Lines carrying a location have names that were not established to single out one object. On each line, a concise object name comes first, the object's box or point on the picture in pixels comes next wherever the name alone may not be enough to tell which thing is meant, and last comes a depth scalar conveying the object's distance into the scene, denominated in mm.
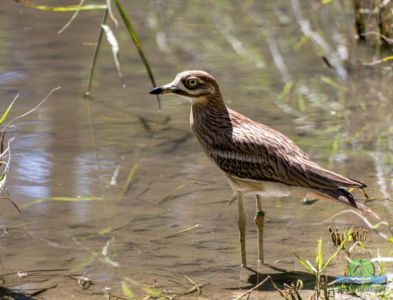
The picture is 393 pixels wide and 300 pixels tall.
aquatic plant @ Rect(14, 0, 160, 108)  13801
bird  10516
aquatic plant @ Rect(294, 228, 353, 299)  8600
